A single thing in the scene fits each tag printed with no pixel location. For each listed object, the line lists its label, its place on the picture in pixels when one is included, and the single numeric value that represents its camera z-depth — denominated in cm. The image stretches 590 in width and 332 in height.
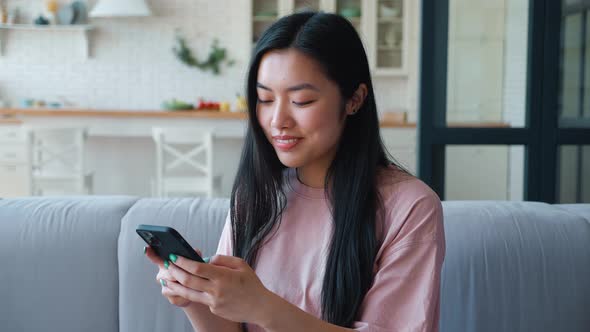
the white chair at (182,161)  479
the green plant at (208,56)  623
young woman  115
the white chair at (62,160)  492
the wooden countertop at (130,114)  547
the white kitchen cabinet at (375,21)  607
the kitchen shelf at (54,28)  602
